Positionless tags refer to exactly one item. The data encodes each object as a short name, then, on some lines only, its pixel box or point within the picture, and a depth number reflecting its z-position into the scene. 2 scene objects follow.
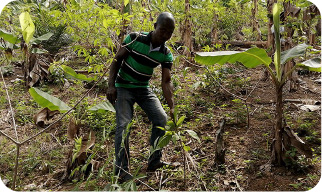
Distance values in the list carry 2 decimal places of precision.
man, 2.80
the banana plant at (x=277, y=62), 2.45
